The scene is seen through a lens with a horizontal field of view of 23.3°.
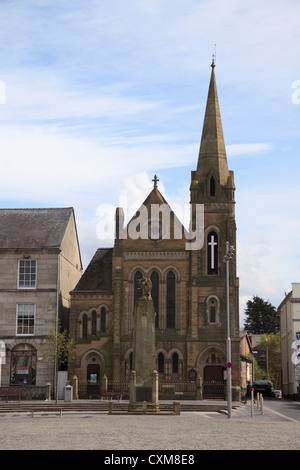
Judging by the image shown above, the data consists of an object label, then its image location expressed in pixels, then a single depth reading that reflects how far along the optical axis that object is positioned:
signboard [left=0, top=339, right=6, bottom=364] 56.28
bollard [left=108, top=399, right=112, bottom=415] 36.88
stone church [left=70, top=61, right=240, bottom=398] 61.41
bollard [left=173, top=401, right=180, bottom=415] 37.06
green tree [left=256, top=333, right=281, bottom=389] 118.25
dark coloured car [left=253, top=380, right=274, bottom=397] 71.31
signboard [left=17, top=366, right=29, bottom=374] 58.55
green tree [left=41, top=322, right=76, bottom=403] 56.31
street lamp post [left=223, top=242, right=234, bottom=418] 36.75
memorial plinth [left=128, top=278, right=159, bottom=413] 37.69
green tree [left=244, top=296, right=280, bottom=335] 142.62
